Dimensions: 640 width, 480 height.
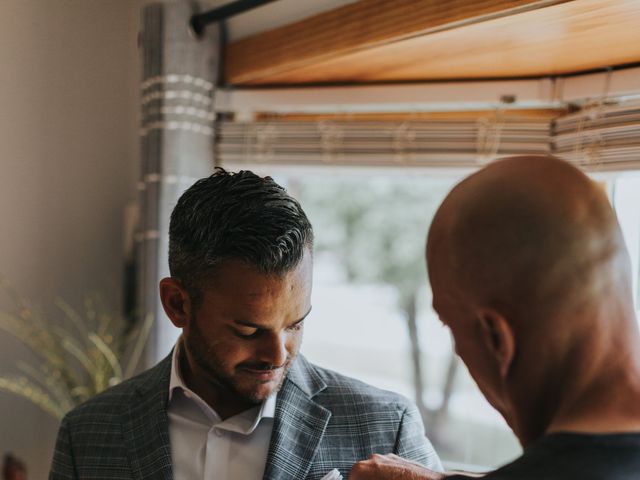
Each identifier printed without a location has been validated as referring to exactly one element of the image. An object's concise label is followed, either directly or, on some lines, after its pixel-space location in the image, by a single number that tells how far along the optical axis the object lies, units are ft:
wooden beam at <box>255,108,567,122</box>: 6.06
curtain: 7.14
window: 7.85
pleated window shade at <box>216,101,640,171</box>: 5.31
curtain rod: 6.33
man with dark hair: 4.11
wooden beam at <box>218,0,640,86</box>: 4.67
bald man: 2.13
